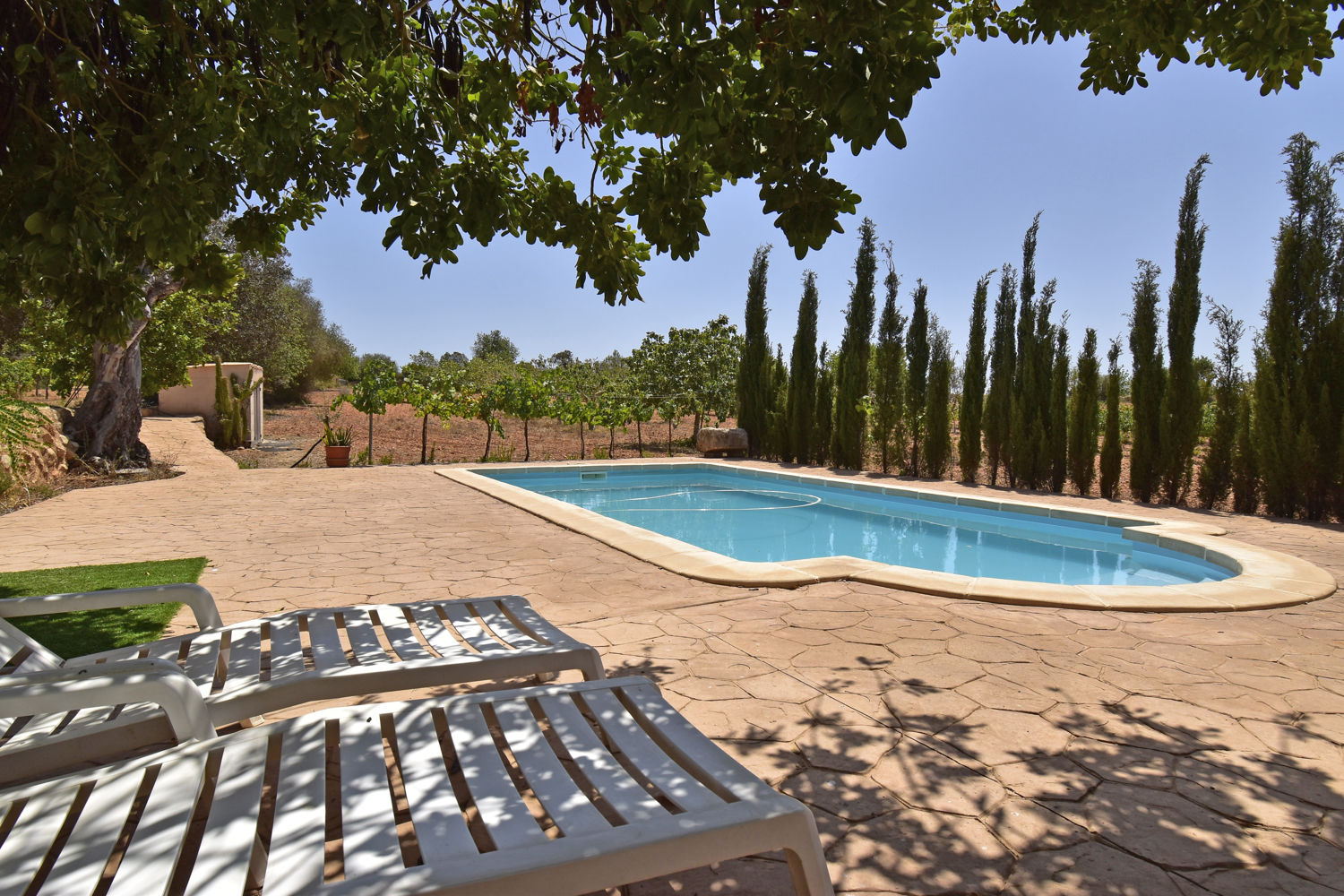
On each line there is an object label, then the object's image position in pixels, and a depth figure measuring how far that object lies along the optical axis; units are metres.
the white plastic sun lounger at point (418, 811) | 1.25
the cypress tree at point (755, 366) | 16.47
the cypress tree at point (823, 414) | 14.95
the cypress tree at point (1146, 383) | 10.09
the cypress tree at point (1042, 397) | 11.43
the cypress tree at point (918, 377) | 13.16
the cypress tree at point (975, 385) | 12.25
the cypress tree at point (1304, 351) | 8.37
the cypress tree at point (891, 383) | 13.45
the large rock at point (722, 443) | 16.64
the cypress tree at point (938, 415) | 12.72
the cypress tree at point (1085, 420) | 10.81
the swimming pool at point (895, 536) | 4.85
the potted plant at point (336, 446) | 13.49
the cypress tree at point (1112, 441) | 10.52
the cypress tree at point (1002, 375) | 11.95
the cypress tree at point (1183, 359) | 9.61
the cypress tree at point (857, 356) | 13.91
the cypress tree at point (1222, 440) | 9.47
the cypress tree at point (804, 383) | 15.30
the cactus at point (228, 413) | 16.25
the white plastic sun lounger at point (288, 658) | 1.92
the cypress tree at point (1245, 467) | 9.07
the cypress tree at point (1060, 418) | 11.27
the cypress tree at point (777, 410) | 15.88
